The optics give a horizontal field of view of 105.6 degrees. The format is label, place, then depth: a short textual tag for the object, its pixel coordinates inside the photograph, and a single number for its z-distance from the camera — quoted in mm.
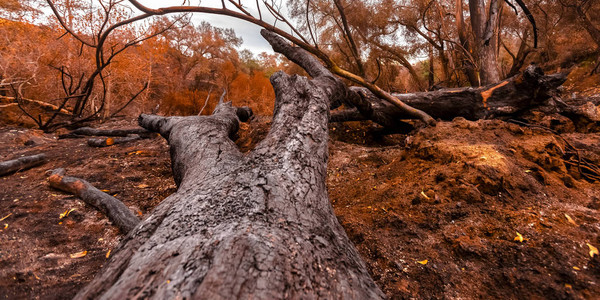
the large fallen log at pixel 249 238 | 608
